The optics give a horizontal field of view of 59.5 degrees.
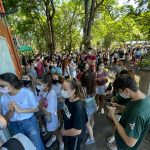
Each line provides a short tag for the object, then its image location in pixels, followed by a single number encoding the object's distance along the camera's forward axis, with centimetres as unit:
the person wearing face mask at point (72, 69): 638
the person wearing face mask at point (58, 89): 319
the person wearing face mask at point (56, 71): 328
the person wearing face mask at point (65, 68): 602
